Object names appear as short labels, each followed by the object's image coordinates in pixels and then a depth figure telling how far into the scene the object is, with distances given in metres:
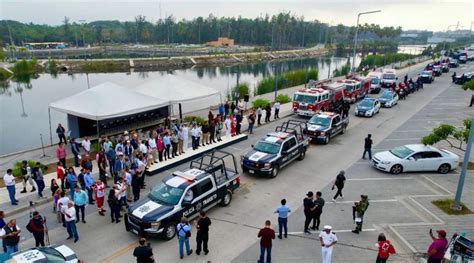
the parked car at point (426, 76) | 46.25
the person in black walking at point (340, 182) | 13.52
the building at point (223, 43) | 158.75
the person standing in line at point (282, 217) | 10.70
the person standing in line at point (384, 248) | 9.21
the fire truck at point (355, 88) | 33.28
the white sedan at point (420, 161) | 17.11
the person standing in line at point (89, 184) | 12.97
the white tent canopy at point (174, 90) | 22.84
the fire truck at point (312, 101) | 27.08
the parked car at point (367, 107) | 28.53
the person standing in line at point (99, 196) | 12.41
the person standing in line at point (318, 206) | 11.27
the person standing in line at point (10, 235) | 9.62
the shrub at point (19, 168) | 15.45
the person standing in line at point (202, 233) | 9.91
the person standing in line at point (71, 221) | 10.60
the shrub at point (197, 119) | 24.08
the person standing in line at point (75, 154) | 16.58
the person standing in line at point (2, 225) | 9.78
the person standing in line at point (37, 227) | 10.12
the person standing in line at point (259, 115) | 24.70
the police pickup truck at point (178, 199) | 10.87
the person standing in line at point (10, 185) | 12.61
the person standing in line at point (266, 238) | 9.55
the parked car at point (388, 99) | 32.31
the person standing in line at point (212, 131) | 20.25
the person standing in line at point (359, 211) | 11.34
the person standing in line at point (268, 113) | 25.52
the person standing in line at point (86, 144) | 17.00
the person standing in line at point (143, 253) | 8.65
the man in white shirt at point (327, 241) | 9.34
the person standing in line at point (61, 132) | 19.18
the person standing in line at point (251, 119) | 22.80
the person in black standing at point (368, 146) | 18.37
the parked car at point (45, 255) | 7.91
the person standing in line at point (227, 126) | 21.28
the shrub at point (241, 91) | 35.94
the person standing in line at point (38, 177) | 13.20
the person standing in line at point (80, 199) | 11.55
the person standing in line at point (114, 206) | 11.72
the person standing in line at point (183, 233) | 9.84
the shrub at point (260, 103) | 29.42
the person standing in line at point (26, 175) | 14.01
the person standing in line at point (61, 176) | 13.74
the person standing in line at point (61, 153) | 15.64
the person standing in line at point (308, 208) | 11.21
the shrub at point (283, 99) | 33.69
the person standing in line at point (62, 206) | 11.09
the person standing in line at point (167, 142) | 17.48
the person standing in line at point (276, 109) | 26.88
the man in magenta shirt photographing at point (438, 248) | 9.13
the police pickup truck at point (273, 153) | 15.88
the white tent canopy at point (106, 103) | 18.56
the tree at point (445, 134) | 15.74
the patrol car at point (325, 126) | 21.19
